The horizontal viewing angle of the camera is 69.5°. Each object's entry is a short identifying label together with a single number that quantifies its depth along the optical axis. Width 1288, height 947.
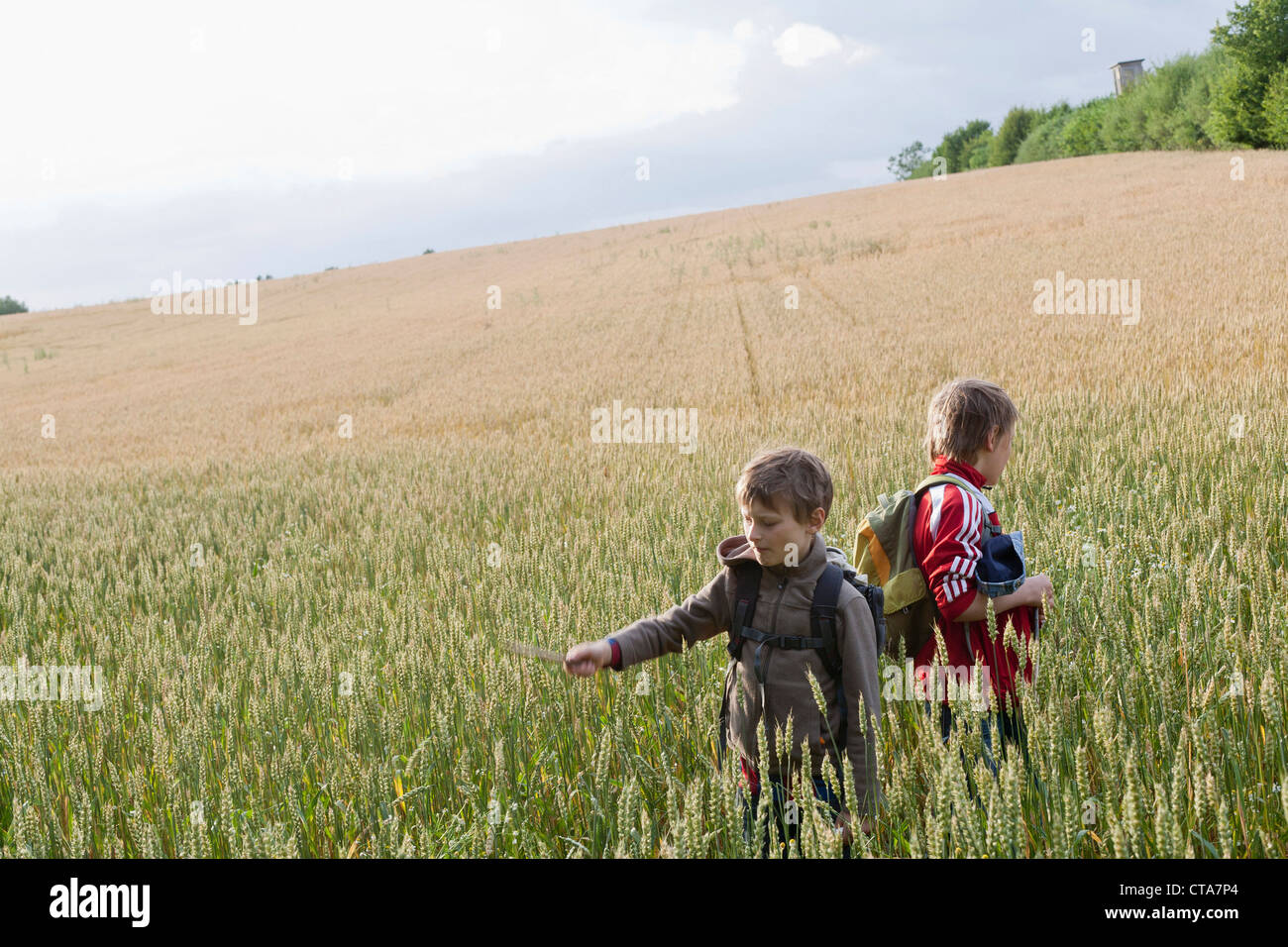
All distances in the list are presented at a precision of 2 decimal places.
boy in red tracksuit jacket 2.36
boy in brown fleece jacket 2.12
